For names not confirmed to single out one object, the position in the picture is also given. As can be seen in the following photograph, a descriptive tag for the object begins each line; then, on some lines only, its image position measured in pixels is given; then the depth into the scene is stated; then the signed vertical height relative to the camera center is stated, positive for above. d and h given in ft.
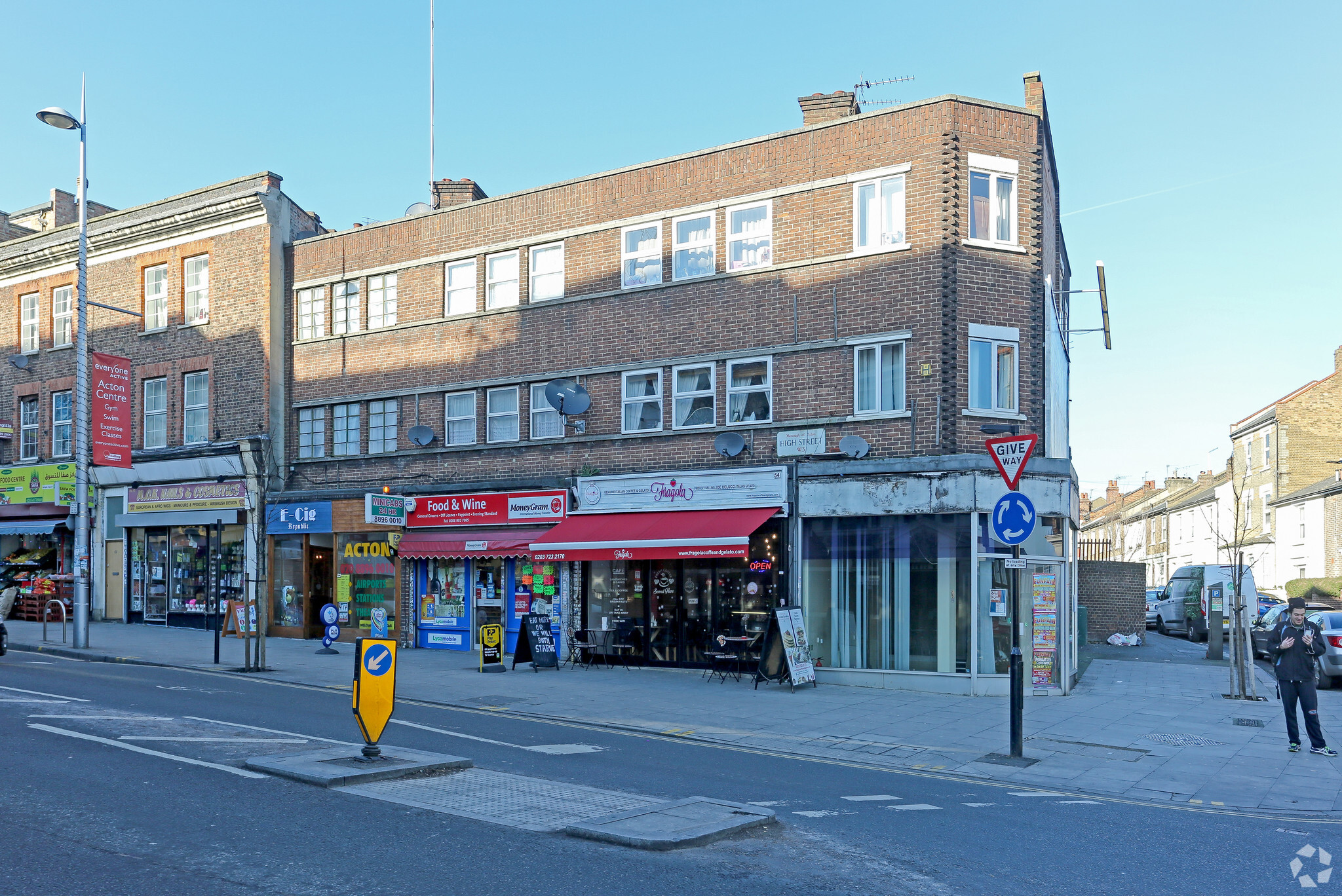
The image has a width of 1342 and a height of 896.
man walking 40.68 -6.03
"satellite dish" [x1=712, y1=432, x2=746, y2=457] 64.44 +3.79
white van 110.01 -10.05
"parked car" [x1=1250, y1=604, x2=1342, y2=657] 86.69 -9.90
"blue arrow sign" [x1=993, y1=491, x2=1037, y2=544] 38.86 -0.37
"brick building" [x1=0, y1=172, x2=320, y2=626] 86.89 +10.75
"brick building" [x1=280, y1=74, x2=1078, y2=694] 59.57 +7.04
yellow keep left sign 30.99 -4.98
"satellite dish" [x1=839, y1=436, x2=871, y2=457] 60.59 +3.43
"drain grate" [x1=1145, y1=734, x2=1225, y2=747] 42.63 -9.23
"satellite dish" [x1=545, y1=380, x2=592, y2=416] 70.08 +7.12
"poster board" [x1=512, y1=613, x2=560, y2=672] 65.10 -8.05
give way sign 40.24 +1.99
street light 71.20 +6.38
